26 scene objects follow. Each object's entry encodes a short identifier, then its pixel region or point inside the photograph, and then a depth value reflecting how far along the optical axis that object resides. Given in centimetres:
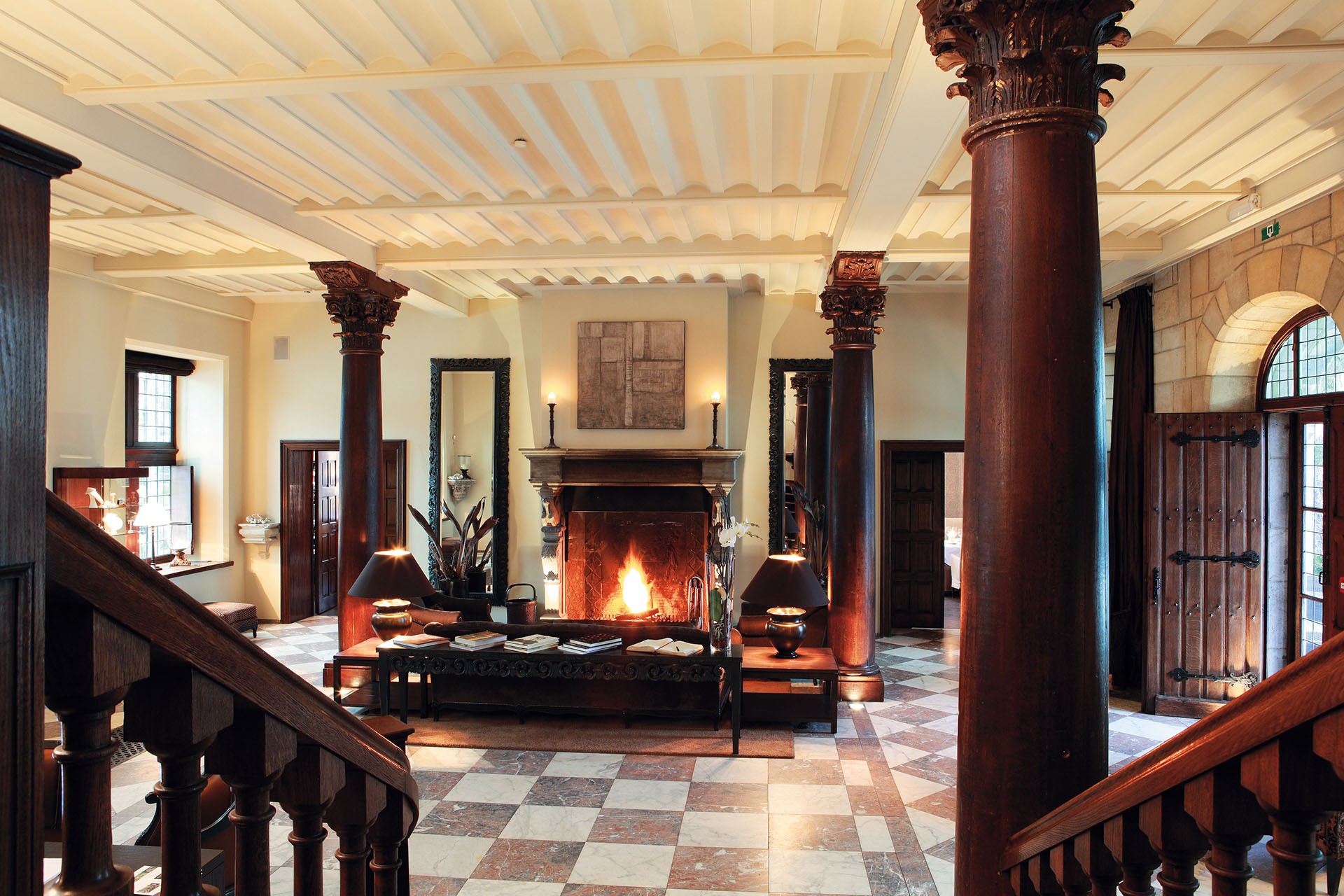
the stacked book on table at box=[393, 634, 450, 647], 550
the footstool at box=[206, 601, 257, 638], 807
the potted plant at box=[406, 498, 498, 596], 839
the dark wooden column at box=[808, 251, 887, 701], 633
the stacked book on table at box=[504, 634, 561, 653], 532
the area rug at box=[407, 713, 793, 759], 521
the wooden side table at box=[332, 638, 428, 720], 571
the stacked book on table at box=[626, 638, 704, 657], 521
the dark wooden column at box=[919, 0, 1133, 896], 177
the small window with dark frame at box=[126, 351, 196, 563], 836
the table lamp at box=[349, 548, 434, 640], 573
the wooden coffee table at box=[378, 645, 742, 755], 516
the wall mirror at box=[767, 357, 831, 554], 880
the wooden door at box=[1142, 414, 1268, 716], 576
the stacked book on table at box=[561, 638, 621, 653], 525
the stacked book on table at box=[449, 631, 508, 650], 536
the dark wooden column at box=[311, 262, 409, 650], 667
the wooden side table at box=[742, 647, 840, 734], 542
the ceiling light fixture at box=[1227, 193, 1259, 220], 512
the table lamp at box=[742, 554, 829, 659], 527
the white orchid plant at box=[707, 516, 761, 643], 524
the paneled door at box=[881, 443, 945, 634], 895
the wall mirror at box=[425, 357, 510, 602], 912
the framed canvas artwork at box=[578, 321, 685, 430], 844
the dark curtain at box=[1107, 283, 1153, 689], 667
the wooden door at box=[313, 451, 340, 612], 970
